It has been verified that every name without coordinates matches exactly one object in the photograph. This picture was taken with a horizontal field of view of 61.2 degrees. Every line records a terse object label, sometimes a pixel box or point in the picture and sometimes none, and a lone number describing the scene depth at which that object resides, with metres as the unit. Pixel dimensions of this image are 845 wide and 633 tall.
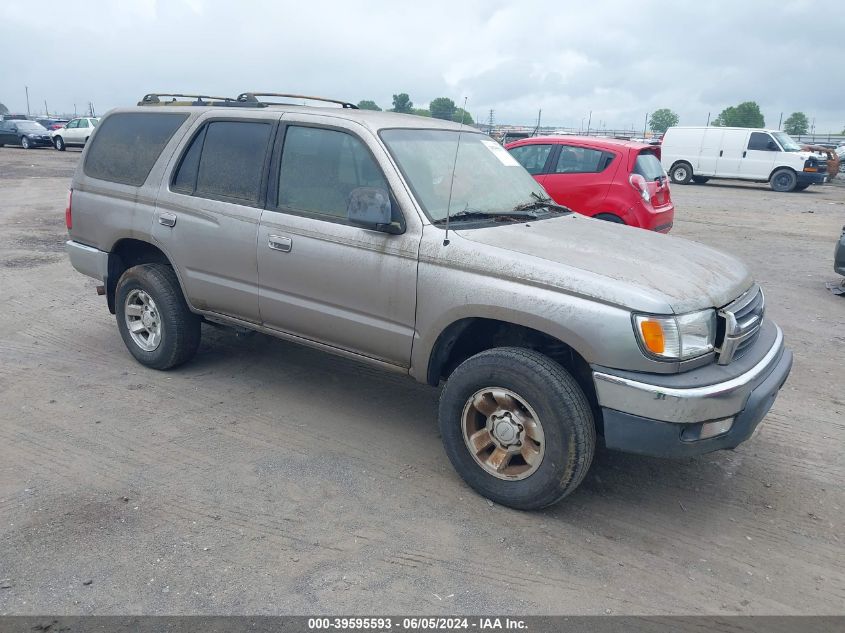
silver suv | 3.29
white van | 22.16
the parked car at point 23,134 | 31.41
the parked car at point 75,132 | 30.69
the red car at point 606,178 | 8.55
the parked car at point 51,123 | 44.62
